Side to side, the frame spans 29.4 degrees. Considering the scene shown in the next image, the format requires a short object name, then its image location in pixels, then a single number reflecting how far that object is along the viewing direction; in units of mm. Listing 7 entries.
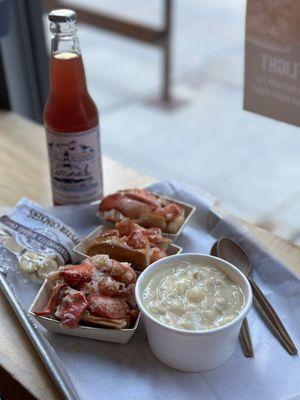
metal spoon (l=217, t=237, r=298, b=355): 742
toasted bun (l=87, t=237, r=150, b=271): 809
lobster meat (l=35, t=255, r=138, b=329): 722
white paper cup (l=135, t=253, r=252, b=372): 665
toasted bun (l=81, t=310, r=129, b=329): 717
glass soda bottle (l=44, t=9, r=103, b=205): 895
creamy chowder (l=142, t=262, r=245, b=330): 688
